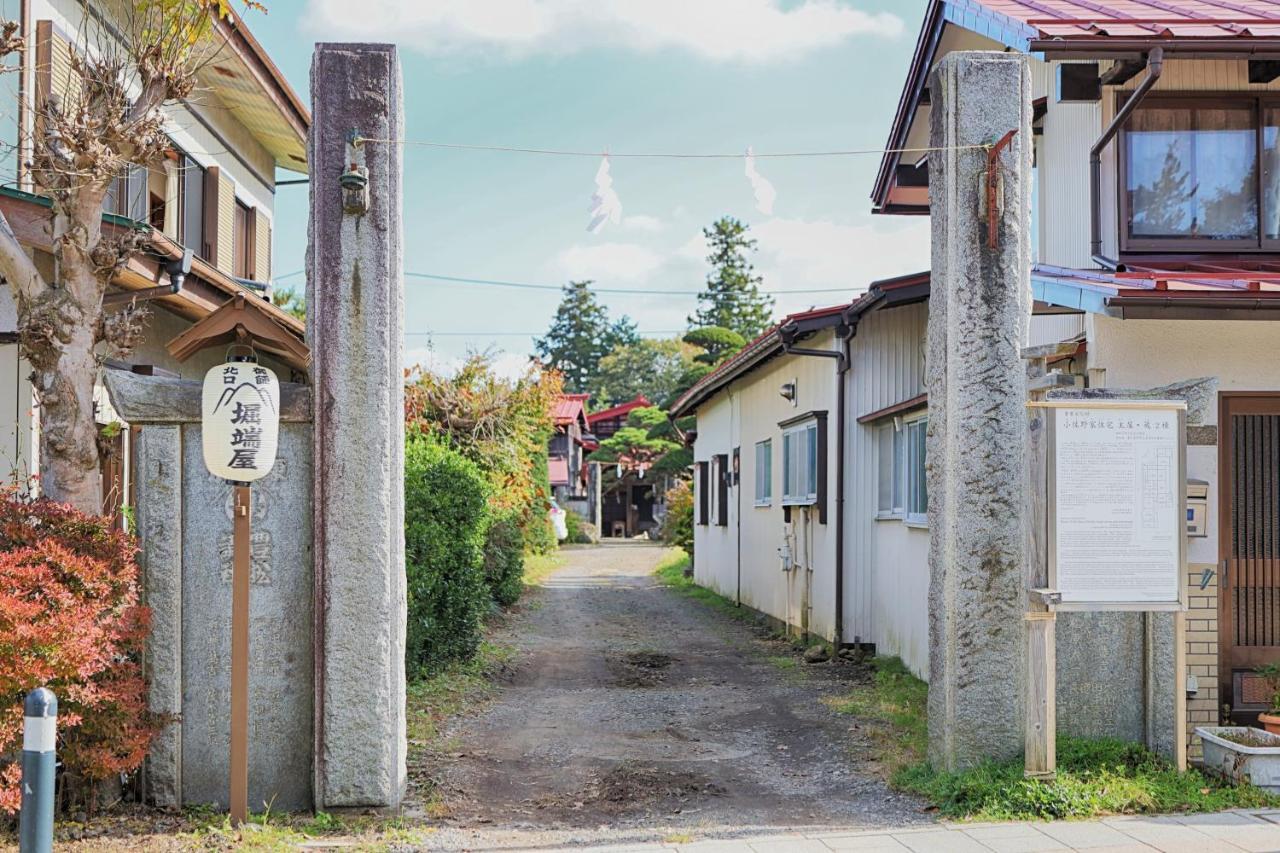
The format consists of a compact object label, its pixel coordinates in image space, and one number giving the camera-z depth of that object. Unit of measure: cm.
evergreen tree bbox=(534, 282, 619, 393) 8062
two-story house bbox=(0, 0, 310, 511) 902
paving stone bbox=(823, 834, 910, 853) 596
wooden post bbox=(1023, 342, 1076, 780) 661
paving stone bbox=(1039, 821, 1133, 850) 591
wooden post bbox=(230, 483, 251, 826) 620
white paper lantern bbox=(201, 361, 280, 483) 612
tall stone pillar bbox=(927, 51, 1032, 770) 695
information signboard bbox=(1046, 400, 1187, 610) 666
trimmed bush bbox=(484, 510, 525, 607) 1602
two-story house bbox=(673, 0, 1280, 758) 764
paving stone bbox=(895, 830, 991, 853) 590
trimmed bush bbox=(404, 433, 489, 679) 1075
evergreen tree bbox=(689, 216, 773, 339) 5531
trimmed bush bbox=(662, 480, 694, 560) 2770
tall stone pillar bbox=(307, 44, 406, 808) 650
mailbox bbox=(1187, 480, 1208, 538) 745
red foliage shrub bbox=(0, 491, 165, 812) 550
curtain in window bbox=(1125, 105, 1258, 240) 884
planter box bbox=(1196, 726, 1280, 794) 670
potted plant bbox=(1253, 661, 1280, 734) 724
